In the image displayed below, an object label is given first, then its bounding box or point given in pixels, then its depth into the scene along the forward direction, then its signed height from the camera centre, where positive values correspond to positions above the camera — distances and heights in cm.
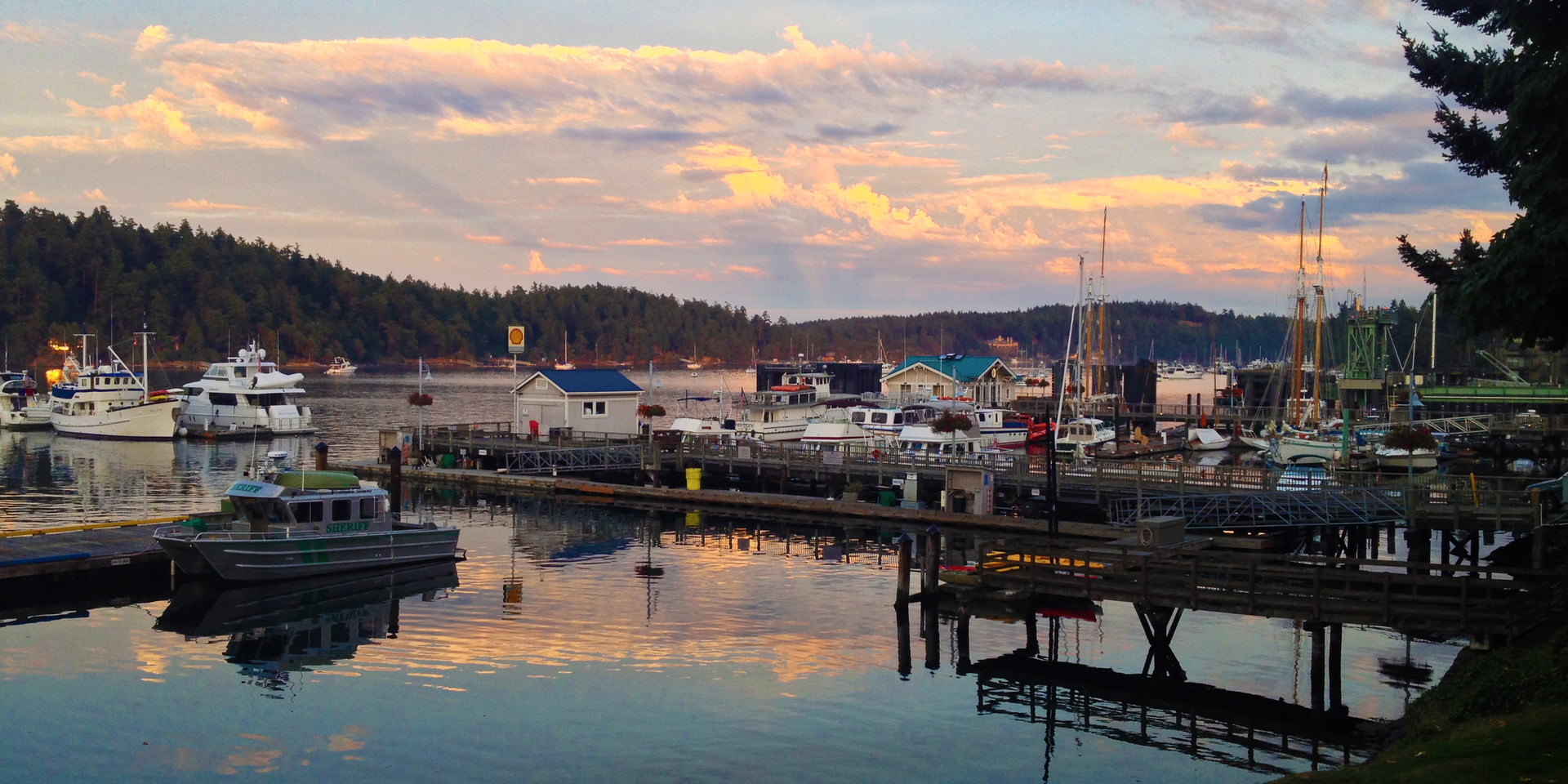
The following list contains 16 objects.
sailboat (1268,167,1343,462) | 6431 -330
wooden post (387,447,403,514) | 4653 -420
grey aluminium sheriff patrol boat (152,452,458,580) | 3528 -487
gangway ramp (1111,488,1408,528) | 3838 -442
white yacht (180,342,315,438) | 9438 -299
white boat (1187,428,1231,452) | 8225 -458
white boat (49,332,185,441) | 9038 -309
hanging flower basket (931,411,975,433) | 5804 -246
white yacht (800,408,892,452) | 6450 -355
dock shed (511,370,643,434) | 6712 -186
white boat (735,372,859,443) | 7344 -261
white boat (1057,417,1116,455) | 7350 -386
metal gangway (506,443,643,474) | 6069 -445
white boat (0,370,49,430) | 9956 -356
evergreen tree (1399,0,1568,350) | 1869 +271
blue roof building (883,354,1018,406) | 9106 -63
